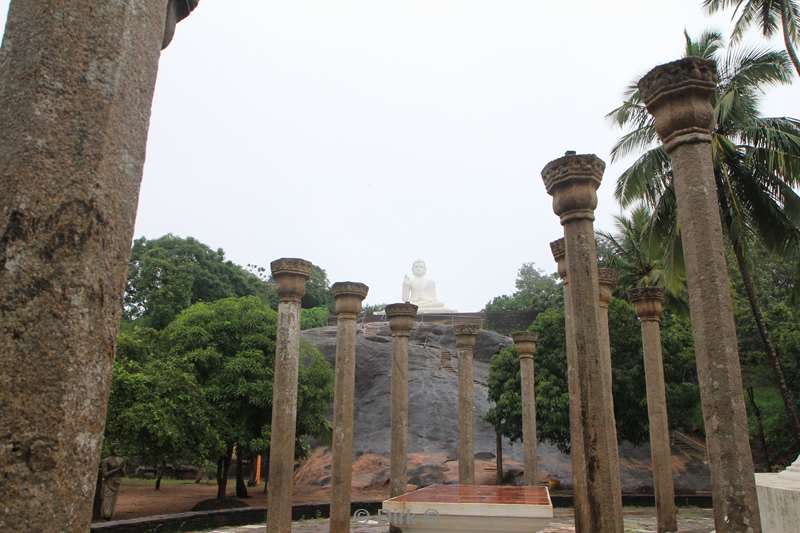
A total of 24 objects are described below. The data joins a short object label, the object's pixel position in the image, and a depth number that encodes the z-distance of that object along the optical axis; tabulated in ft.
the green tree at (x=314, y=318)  152.76
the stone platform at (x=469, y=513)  21.54
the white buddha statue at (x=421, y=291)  141.79
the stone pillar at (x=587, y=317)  20.31
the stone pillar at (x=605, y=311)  32.45
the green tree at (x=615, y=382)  71.51
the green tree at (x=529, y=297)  140.77
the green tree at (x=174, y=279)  122.11
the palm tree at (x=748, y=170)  48.96
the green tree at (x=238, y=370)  62.90
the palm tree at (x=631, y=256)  80.84
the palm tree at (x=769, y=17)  47.06
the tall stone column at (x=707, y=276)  16.48
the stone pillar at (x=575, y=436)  26.40
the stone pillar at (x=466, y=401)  46.73
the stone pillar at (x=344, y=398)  38.06
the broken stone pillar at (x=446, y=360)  113.91
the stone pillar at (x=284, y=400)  33.63
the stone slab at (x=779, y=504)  22.03
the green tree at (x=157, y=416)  50.80
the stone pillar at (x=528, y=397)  51.44
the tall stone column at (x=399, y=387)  42.65
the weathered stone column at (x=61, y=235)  6.44
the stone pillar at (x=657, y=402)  40.63
